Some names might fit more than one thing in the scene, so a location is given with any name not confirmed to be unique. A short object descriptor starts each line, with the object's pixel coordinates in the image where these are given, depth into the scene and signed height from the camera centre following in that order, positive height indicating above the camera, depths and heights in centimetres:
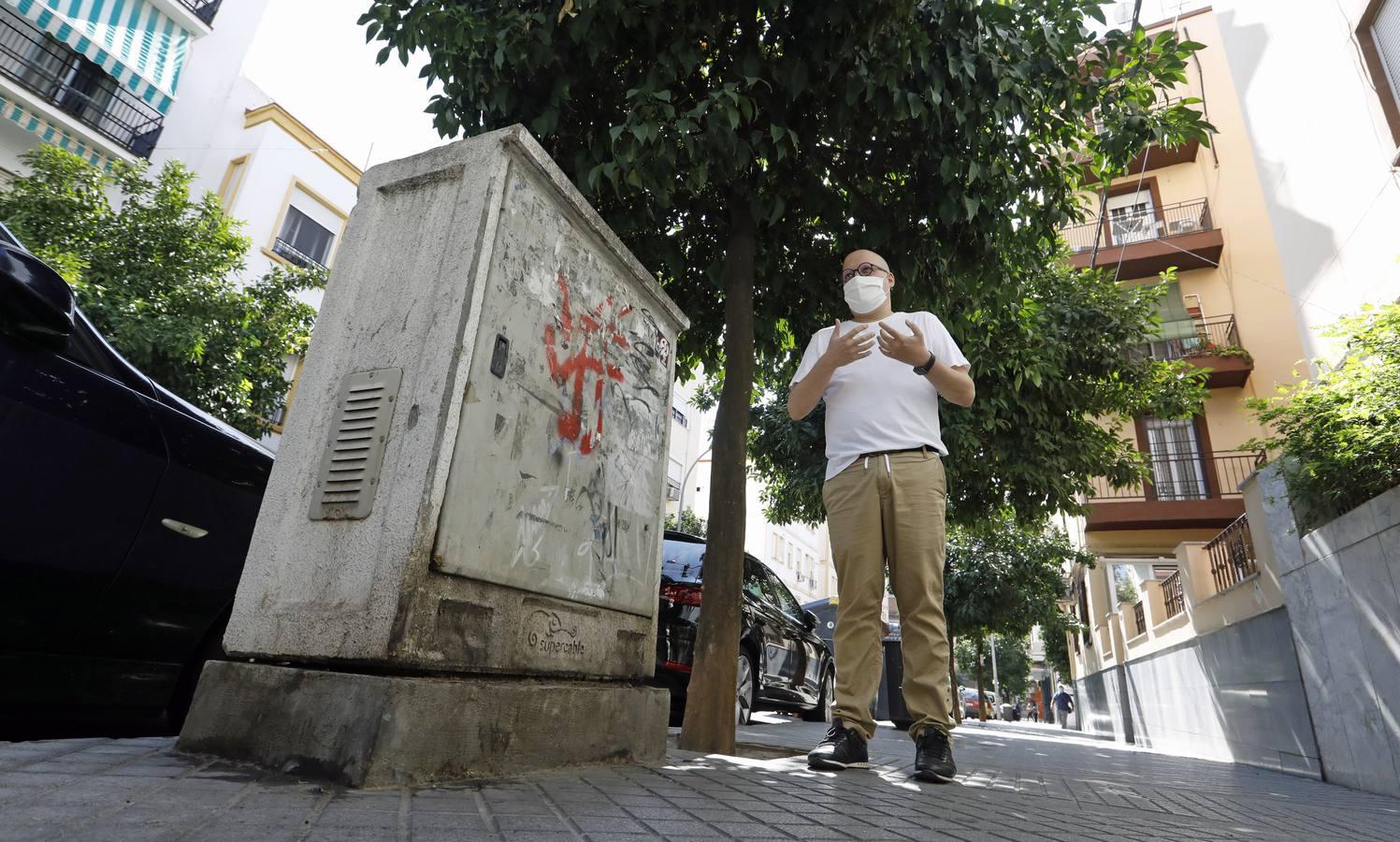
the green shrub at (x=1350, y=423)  503 +212
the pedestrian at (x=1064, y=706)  2895 +48
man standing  311 +81
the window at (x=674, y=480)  3391 +924
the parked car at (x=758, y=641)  571 +47
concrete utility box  208 +49
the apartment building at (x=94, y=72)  1463 +1156
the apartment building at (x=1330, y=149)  816 +697
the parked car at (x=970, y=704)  4512 +44
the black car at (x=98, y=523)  234 +42
